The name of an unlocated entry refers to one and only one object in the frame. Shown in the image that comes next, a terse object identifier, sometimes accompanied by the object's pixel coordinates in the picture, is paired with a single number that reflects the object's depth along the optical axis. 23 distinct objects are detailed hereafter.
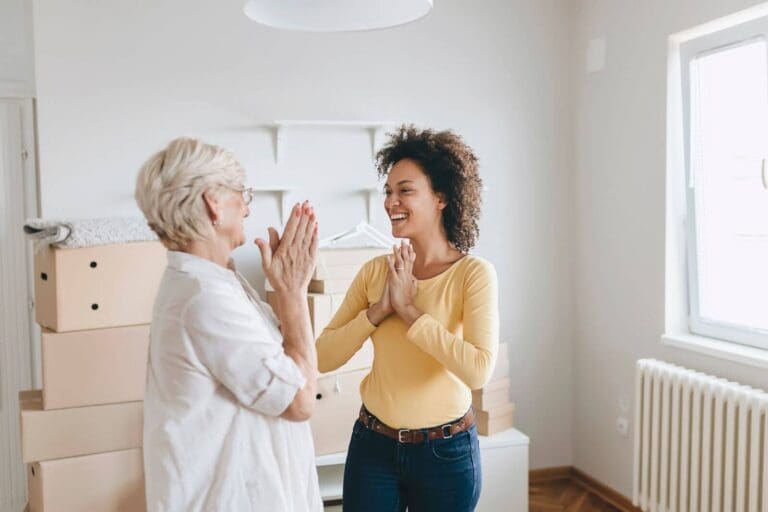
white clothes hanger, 3.23
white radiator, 2.57
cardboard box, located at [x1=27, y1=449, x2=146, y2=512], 2.57
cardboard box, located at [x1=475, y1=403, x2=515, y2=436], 3.29
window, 2.80
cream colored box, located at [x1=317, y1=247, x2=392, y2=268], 3.05
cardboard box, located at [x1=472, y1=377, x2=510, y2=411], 3.29
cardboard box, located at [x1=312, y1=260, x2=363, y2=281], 3.03
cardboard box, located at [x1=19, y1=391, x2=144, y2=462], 2.57
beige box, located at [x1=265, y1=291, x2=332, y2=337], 2.95
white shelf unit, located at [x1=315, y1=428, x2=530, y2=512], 3.19
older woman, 1.31
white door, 3.32
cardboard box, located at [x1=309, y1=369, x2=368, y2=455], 3.04
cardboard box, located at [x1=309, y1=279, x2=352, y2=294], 3.01
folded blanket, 2.59
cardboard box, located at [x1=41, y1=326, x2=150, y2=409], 2.59
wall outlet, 3.45
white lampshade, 1.52
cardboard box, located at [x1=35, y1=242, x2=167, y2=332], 2.61
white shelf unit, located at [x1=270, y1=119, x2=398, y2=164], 3.32
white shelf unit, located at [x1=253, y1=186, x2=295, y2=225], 3.36
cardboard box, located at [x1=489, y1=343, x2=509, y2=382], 3.36
